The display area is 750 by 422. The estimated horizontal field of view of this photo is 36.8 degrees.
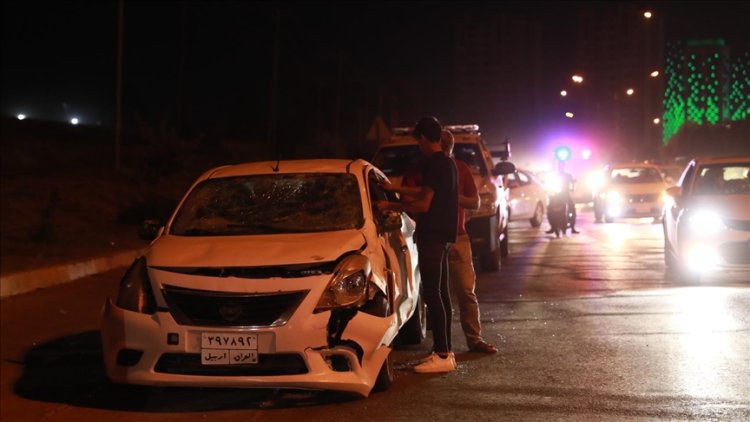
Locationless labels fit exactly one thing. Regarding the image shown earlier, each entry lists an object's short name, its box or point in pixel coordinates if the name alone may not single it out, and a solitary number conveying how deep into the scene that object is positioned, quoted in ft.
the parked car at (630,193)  101.45
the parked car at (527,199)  85.56
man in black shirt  27.71
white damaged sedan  22.49
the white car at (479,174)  51.34
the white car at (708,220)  44.91
